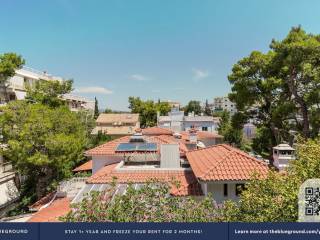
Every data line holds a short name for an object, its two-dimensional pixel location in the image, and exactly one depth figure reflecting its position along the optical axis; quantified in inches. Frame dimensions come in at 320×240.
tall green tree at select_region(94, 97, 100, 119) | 4015.5
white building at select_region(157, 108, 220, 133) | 2901.1
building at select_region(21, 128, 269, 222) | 629.6
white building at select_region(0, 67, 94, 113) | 1695.4
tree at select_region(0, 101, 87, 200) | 1099.9
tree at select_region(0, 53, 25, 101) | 1509.5
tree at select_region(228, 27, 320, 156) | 1112.8
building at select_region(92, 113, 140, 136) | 2845.2
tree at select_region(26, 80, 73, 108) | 1685.5
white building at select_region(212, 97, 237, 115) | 7200.3
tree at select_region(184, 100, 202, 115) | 5889.8
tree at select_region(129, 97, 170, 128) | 3736.0
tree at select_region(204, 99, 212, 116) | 6195.9
